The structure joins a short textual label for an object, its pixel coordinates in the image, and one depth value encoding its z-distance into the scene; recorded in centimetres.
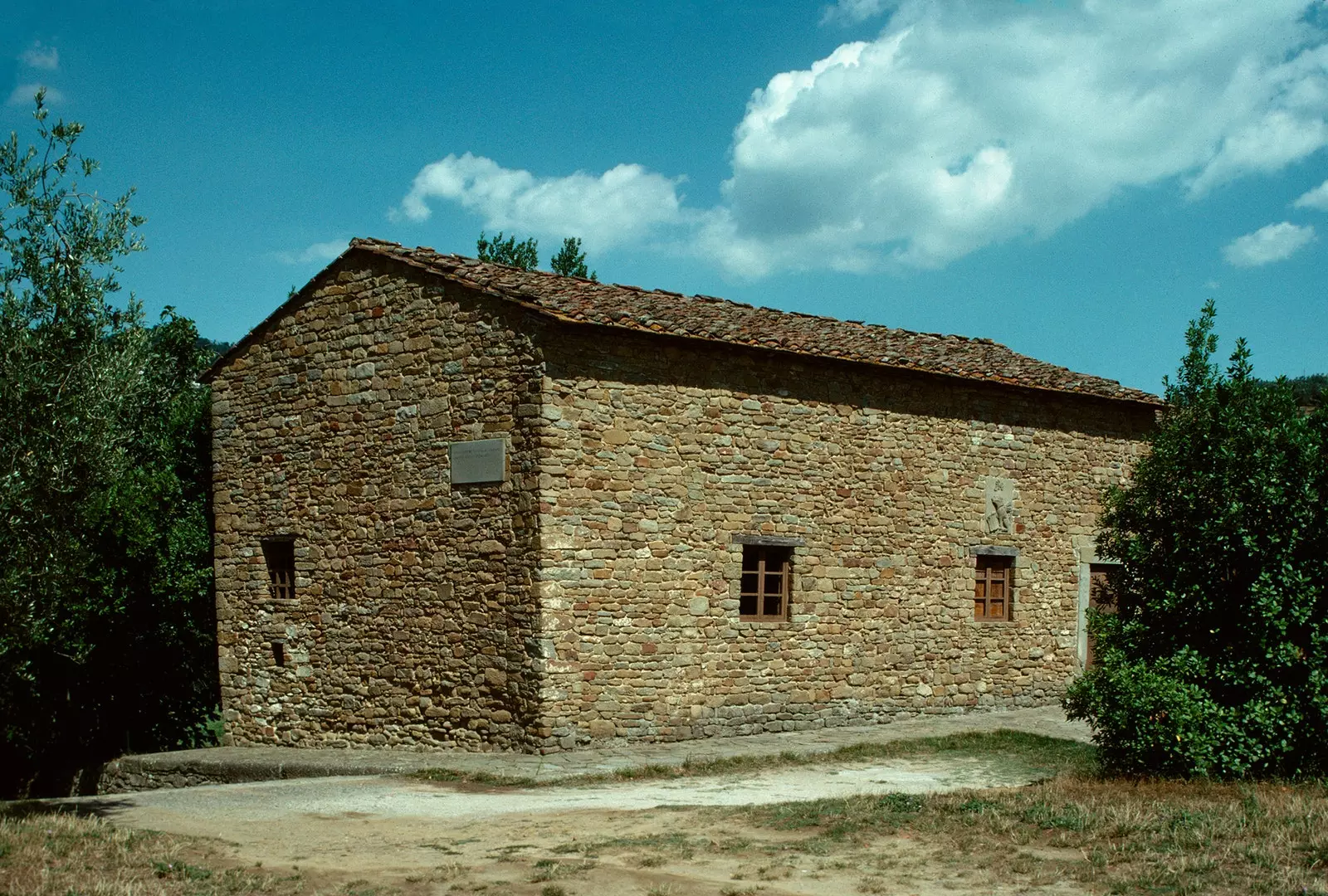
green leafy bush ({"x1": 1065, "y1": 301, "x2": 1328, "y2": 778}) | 1004
